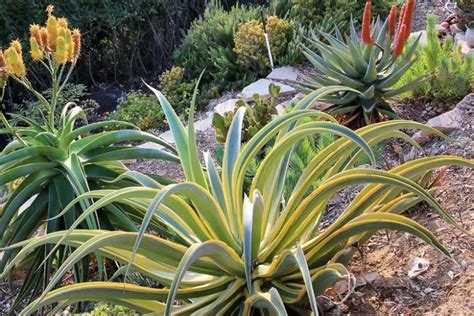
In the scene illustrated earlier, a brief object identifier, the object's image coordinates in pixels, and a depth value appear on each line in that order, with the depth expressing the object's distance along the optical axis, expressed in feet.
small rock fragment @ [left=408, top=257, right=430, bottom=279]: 7.52
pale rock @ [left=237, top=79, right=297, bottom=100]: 17.48
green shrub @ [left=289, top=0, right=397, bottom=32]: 20.22
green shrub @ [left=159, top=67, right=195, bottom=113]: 19.83
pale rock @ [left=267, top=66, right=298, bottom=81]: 18.61
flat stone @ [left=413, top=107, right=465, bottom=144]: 11.19
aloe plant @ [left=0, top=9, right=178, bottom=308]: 8.88
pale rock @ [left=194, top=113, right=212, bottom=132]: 16.85
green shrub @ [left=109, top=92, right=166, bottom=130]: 19.01
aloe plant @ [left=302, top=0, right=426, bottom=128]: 11.87
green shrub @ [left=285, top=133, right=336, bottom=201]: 9.76
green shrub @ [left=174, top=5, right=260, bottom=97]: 20.15
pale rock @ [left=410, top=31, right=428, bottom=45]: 17.00
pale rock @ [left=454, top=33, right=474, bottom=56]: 16.20
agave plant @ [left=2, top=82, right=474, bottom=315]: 6.06
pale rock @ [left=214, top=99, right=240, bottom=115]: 17.67
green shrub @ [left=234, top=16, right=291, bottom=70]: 19.11
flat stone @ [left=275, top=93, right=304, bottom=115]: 15.41
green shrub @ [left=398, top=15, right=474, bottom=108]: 12.65
